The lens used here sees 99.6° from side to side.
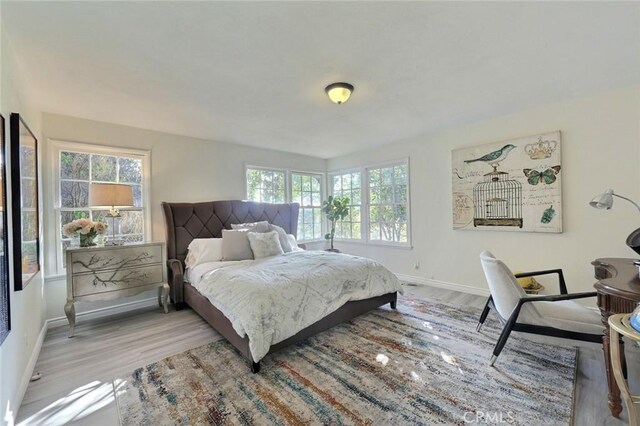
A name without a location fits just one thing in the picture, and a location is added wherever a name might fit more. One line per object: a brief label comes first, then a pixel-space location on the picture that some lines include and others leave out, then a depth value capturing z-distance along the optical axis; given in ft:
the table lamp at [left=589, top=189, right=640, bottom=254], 6.87
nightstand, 9.26
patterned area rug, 5.52
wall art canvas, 10.73
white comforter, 7.18
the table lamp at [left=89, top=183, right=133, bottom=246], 9.59
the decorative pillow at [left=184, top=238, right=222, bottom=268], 11.43
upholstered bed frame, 8.10
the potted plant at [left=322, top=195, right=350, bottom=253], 17.92
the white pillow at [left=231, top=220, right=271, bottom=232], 13.24
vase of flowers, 9.43
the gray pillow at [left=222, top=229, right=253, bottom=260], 11.51
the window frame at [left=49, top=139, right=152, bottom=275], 10.30
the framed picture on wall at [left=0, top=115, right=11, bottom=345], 5.08
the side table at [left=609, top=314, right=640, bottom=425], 4.26
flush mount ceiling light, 8.46
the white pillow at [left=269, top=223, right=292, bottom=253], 13.29
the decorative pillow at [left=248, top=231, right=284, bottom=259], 11.86
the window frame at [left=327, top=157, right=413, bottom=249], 16.44
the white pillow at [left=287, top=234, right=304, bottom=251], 13.93
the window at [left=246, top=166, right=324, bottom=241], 16.49
